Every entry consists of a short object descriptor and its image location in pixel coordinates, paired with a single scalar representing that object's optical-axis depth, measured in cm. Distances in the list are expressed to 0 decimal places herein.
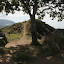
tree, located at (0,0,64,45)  1124
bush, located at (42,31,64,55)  676
